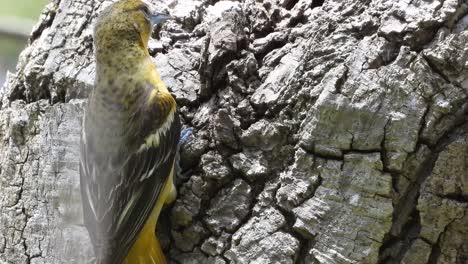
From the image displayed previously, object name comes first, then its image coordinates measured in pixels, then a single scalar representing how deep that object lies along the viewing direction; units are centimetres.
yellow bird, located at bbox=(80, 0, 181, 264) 303
